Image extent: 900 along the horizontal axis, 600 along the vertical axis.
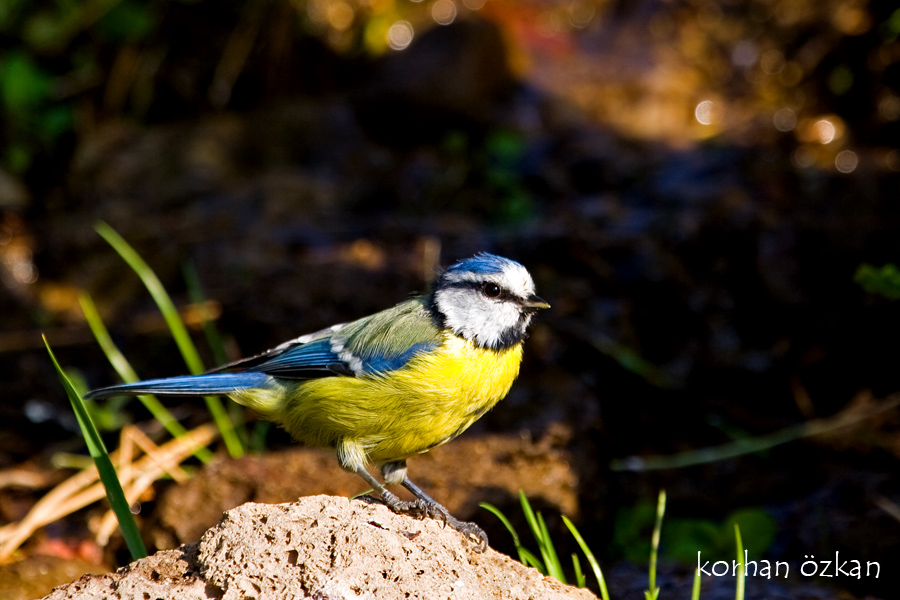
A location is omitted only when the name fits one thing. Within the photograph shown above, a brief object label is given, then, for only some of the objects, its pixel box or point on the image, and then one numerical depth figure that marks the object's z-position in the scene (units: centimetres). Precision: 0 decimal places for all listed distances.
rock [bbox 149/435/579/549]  711
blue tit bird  616
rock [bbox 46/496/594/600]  450
